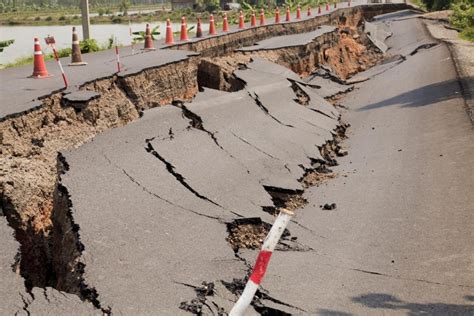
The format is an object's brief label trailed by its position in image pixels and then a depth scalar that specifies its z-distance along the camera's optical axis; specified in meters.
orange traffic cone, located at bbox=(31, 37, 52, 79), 11.57
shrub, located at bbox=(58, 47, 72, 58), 16.96
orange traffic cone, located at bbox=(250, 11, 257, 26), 26.16
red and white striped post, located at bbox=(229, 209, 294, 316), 3.51
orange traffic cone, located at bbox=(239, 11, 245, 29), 24.68
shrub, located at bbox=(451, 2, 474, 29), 27.59
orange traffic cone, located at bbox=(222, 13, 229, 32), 22.84
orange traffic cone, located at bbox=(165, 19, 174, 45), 17.91
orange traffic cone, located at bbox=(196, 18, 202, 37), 20.01
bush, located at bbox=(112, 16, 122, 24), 77.80
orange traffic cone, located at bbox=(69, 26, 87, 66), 13.59
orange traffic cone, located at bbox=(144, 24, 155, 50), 16.55
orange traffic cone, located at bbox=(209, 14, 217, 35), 21.19
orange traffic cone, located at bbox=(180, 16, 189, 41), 18.66
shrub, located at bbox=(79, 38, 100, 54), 17.84
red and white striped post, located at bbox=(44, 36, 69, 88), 10.48
